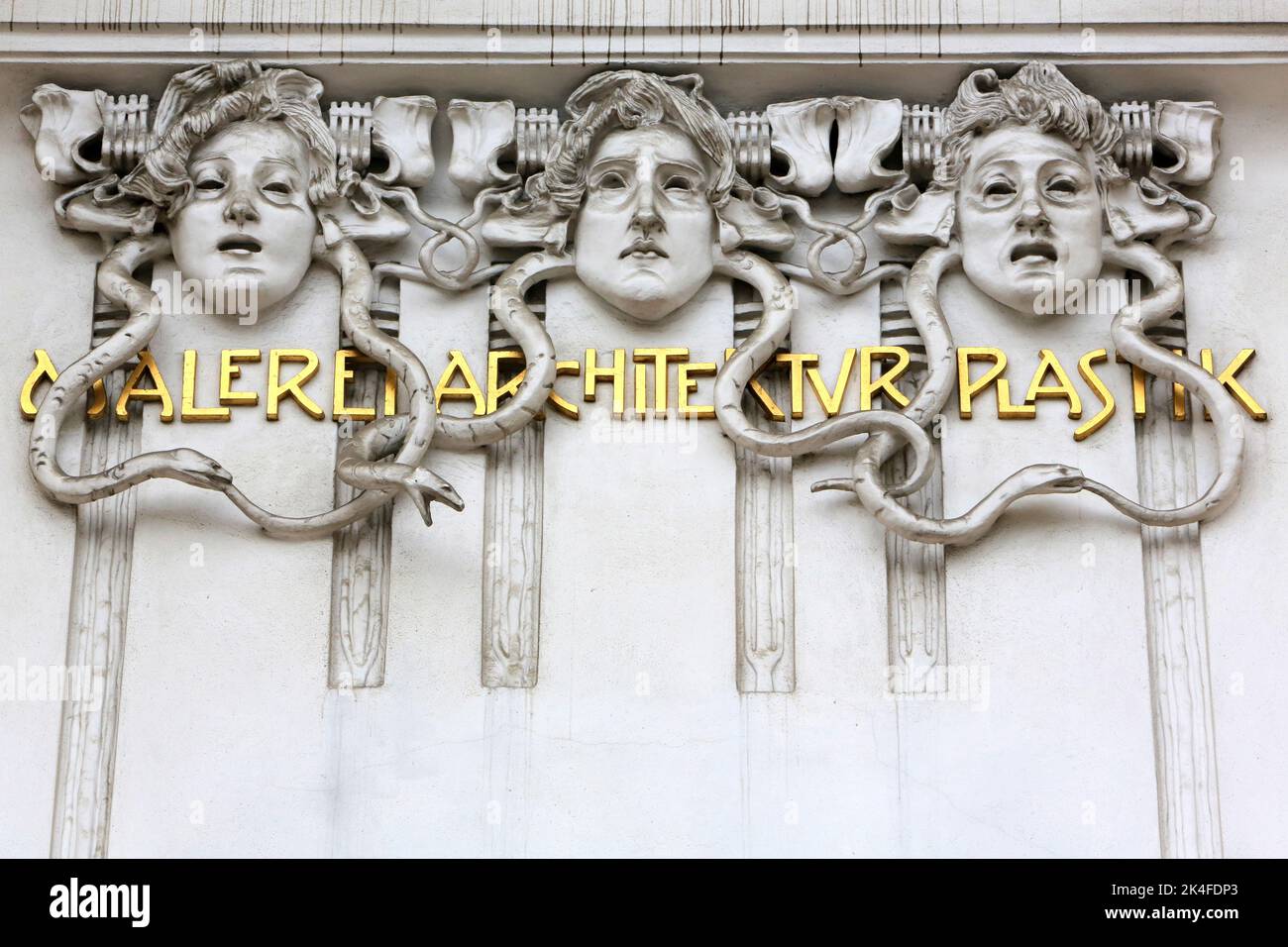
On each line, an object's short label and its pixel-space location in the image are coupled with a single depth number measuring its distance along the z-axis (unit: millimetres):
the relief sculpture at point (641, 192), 10164
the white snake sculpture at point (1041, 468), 9750
